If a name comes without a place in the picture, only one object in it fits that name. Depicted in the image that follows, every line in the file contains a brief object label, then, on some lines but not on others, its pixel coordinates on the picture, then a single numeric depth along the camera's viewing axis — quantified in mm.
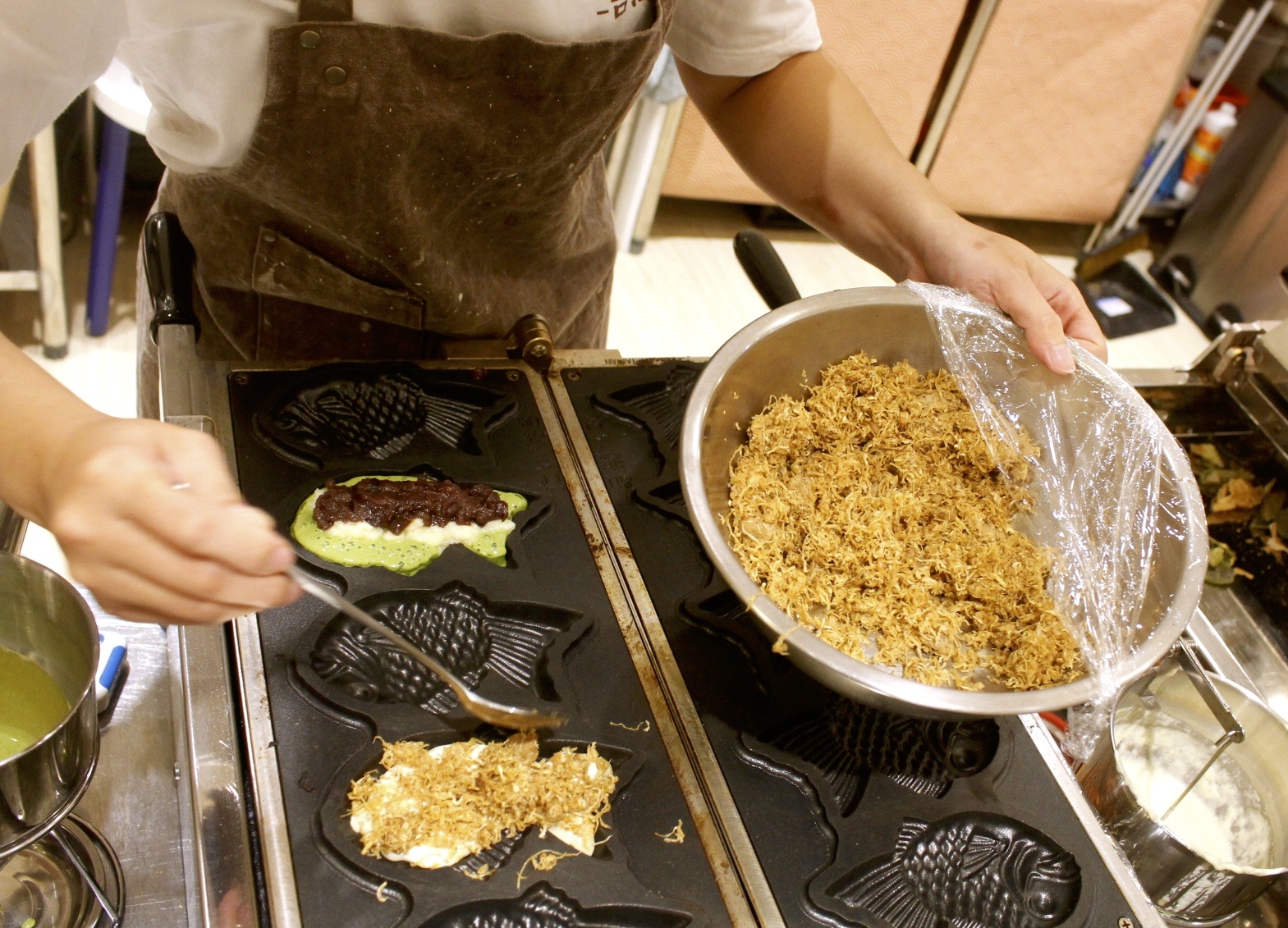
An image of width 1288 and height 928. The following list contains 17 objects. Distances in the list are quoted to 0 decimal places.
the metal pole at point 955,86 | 3166
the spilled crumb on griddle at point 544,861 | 892
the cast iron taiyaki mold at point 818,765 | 958
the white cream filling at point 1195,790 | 1291
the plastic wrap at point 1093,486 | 1012
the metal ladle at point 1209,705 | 1222
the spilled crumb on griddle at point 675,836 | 933
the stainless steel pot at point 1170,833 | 1122
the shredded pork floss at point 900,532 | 1015
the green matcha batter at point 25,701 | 884
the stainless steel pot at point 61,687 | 771
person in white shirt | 703
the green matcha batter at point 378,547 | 1094
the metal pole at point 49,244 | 2420
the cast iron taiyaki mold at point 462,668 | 874
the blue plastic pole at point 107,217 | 2506
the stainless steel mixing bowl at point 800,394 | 869
